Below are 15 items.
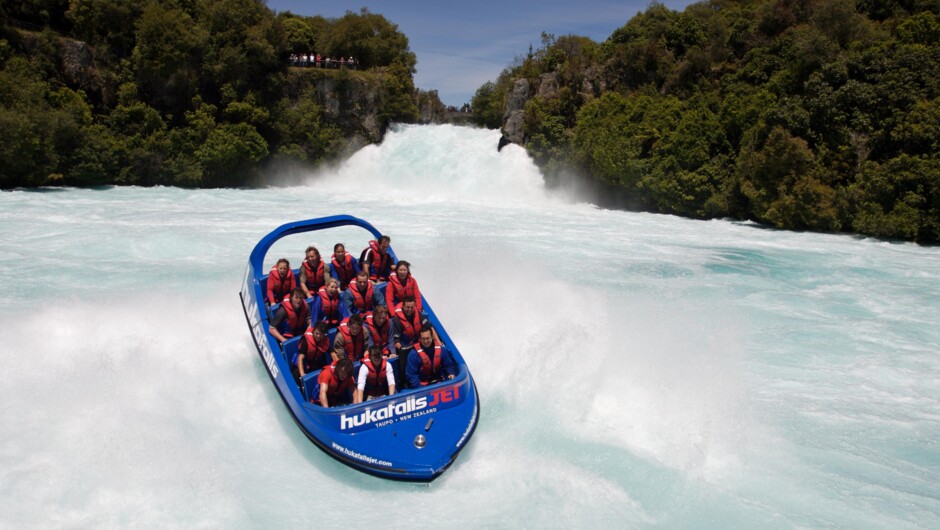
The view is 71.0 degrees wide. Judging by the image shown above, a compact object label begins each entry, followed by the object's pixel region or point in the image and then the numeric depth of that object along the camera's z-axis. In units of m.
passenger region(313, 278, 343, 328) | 8.27
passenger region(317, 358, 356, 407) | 6.64
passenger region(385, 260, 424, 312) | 8.65
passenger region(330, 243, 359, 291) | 9.74
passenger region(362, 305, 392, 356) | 7.64
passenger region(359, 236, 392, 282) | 9.77
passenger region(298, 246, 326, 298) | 9.41
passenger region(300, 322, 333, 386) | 7.33
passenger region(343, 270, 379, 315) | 8.53
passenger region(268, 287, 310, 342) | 8.02
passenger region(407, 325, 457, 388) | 7.11
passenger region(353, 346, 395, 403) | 6.84
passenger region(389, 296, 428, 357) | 7.75
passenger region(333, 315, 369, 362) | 7.34
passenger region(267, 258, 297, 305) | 8.87
